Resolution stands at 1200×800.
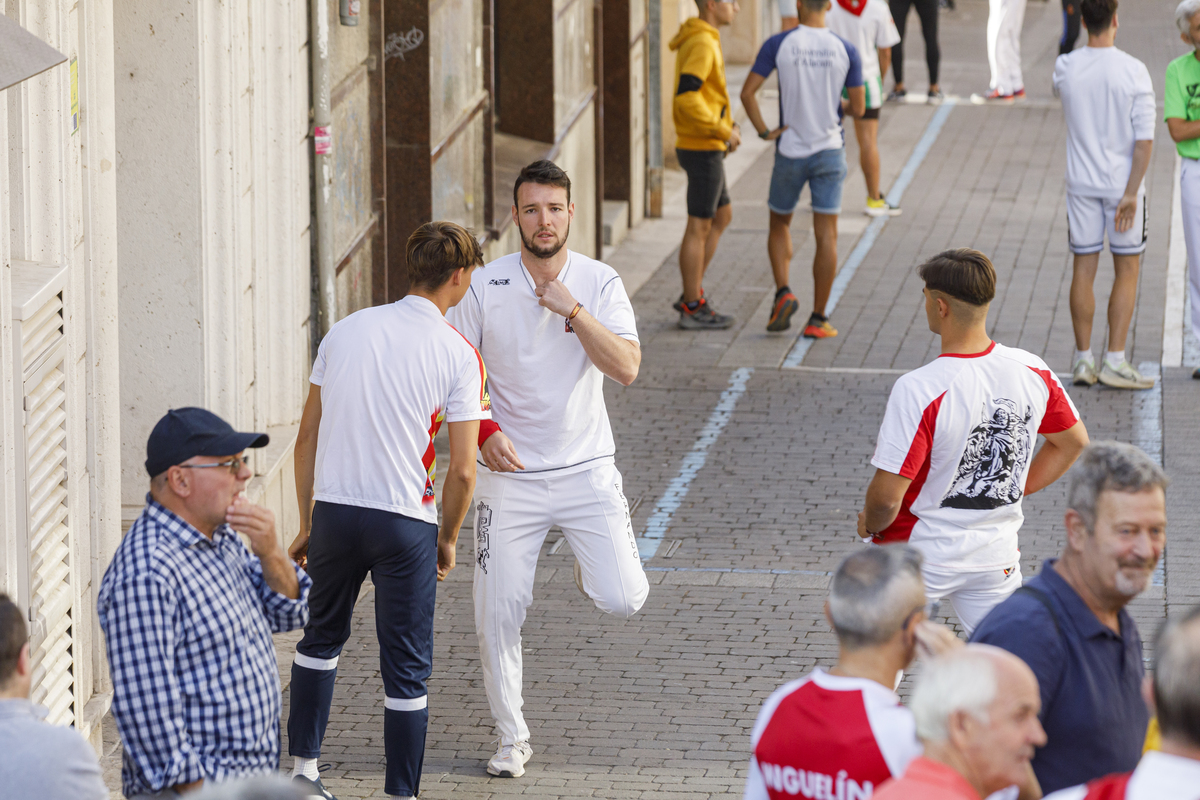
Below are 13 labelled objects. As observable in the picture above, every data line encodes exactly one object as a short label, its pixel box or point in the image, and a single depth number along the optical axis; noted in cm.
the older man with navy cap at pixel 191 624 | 732
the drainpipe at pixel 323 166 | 1602
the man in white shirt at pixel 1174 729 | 543
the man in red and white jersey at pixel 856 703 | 623
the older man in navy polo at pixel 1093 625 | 686
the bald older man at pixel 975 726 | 575
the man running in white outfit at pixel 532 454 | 1131
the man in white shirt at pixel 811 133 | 2294
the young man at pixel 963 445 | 992
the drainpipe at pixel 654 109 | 3297
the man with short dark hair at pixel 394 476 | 1030
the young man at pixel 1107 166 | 1950
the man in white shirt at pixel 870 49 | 3020
